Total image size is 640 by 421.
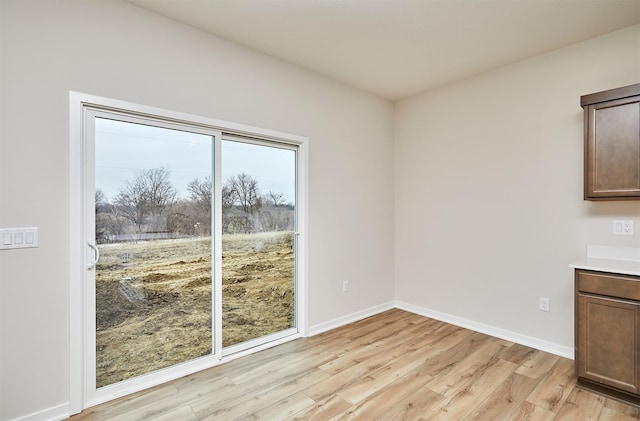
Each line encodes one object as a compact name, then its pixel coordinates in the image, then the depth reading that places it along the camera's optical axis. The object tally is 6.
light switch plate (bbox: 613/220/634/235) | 2.46
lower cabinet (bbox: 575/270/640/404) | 2.08
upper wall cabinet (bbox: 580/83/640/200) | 2.24
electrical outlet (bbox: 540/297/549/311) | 2.90
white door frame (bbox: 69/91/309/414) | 2.01
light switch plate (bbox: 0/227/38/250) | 1.82
